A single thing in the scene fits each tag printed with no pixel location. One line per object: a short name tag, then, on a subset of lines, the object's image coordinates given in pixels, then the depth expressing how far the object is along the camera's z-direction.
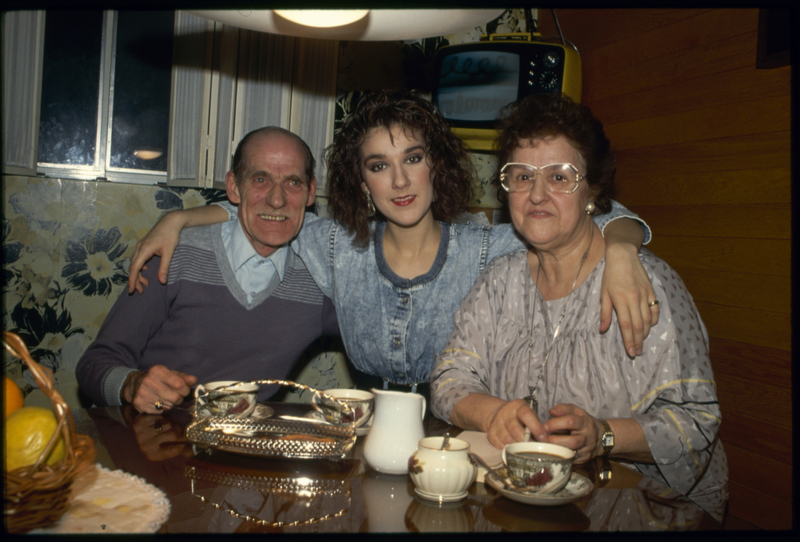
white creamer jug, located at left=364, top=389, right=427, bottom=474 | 1.04
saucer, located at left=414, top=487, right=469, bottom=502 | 0.92
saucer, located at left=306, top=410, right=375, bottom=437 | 1.25
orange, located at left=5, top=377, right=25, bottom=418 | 0.74
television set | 2.72
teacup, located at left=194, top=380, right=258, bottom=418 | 1.20
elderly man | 1.90
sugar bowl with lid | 0.91
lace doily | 0.80
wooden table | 0.85
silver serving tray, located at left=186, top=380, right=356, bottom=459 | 1.07
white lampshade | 1.19
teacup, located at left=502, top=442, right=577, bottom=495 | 0.92
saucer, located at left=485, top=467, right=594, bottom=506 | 0.90
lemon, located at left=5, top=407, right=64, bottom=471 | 0.68
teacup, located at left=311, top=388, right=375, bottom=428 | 1.17
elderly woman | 1.29
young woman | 1.88
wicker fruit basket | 0.66
